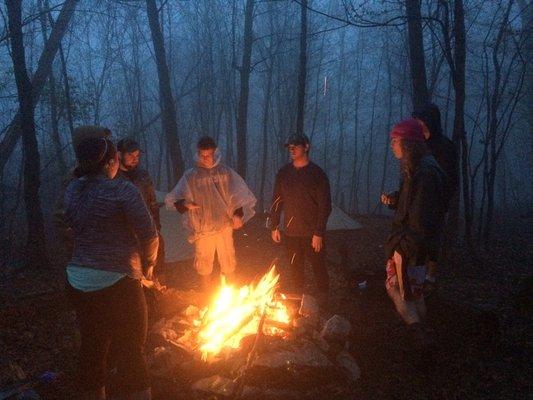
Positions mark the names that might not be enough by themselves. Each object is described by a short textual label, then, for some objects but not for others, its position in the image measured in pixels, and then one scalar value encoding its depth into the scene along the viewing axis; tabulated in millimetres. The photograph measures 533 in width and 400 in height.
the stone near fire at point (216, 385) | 3301
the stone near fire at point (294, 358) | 3527
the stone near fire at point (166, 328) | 4371
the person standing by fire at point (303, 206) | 4996
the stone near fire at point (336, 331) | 3986
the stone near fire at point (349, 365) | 3533
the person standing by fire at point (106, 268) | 2654
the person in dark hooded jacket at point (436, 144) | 4547
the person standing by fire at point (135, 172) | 4969
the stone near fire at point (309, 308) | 4461
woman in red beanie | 3289
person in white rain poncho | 5348
